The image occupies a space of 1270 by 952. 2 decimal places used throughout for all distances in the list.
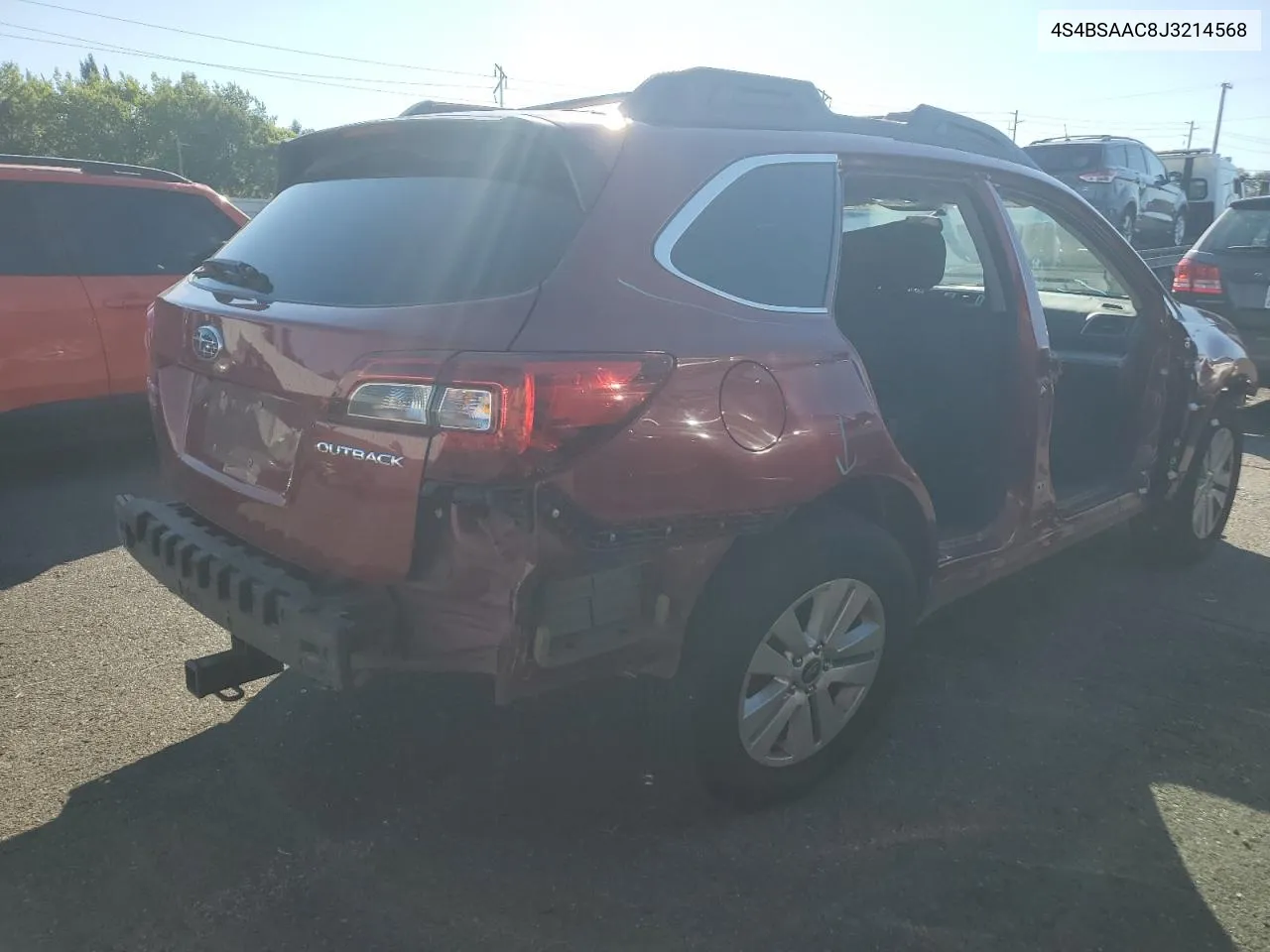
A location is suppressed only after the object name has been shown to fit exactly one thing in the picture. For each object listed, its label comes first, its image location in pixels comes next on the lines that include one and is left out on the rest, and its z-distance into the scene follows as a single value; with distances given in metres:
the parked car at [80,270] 5.41
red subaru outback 2.12
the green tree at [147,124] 75.62
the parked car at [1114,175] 16.39
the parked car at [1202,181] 21.48
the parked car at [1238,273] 7.49
